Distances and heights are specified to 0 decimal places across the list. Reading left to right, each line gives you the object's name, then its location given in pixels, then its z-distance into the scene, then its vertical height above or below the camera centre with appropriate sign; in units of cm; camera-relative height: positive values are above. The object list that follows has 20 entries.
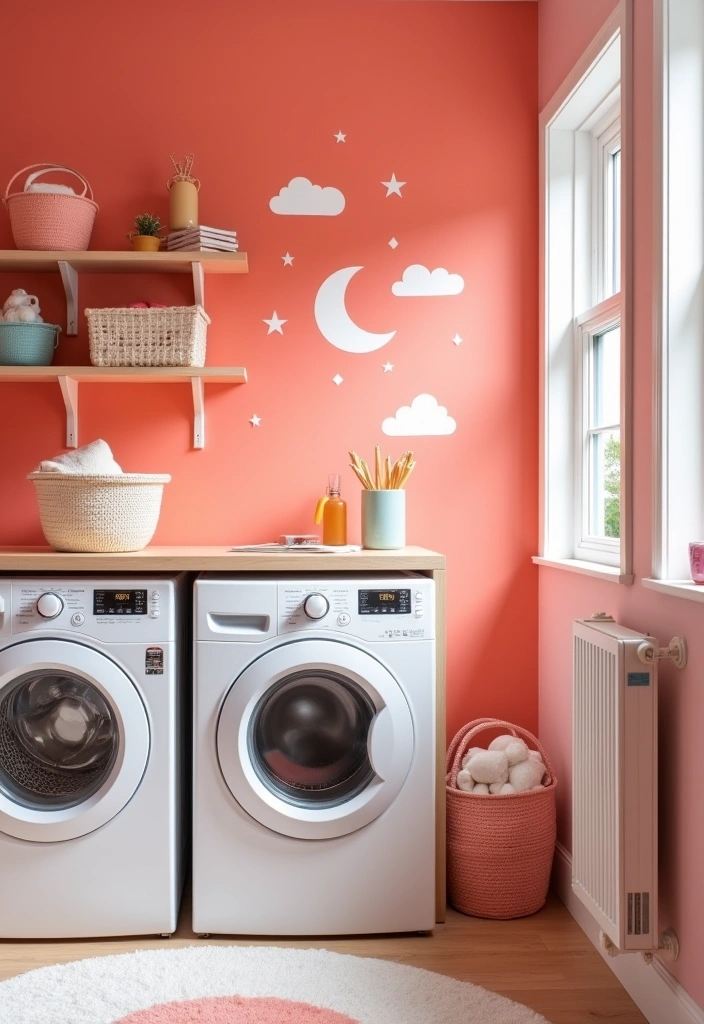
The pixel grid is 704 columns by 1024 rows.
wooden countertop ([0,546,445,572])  224 -16
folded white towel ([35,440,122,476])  230 +9
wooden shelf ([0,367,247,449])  252 +35
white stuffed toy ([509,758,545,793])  243 -76
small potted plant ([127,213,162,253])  259 +76
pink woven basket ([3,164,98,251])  253 +79
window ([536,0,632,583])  250 +47
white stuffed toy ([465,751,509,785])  245 -74
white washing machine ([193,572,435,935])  221 -65
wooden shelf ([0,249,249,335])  254 +67
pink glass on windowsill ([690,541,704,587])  174 -13
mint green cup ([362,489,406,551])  250 -6
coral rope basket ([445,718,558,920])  236 -94
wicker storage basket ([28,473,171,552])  228 -3
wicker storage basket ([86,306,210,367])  251 +45
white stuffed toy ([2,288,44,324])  255 +53
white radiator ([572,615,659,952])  176 -59
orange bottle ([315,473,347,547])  262 -6
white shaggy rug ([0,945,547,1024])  187 -107
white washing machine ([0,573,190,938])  219 -70
